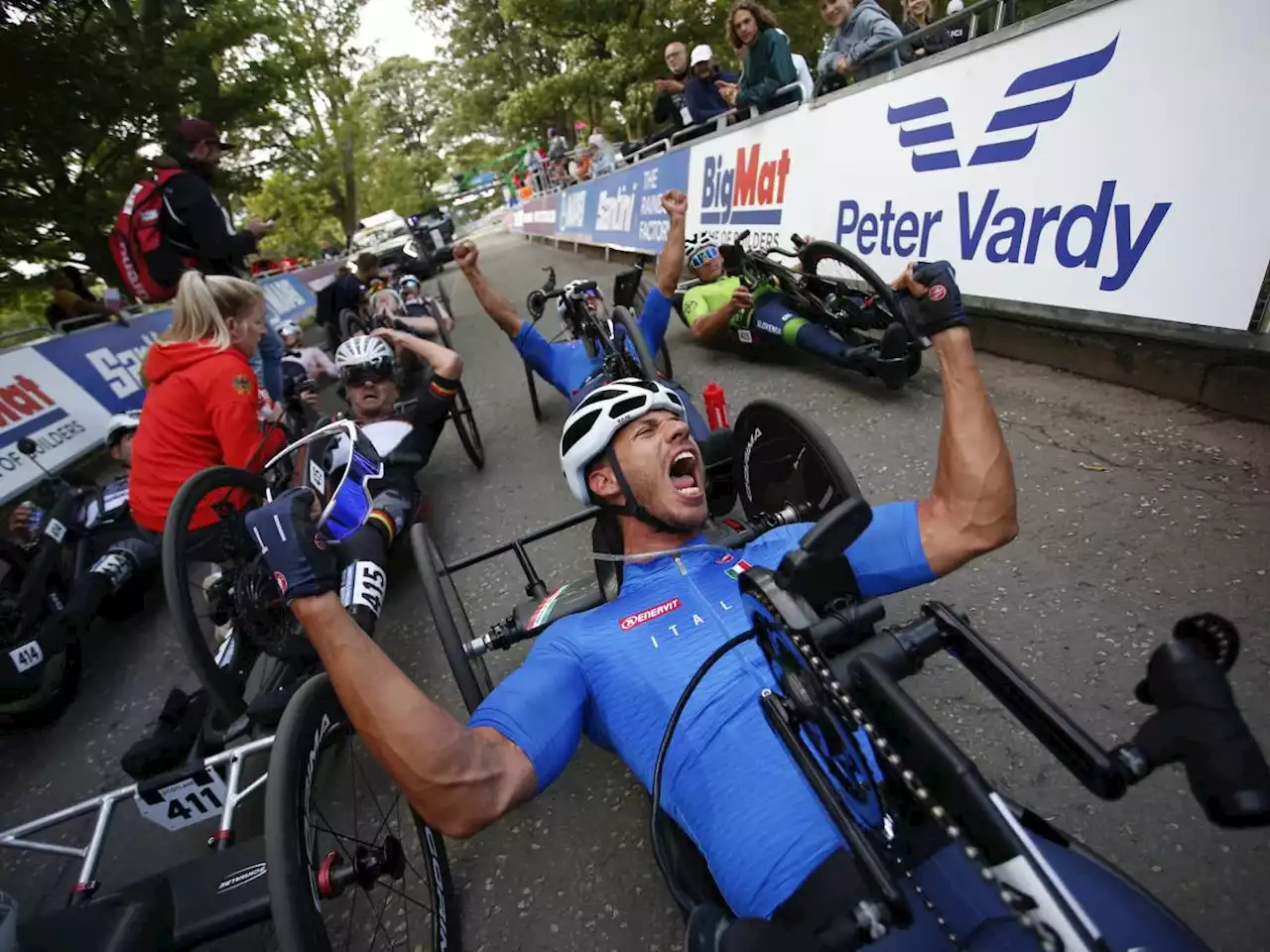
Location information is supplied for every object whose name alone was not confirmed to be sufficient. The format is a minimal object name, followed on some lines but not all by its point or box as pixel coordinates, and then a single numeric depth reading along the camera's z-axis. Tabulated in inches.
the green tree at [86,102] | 374.0
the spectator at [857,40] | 200.8
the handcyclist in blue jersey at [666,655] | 52.2
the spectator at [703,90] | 324.8
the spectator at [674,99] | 345.7
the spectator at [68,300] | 312.8
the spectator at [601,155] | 561.9
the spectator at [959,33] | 172.1
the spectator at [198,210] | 180.2
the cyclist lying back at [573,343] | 166.7
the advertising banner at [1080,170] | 113.0
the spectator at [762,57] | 242.8
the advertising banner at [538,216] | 768.3
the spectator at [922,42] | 199.9
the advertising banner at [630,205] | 359.3
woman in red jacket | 120.6
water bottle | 150.9
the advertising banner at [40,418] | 206.4
